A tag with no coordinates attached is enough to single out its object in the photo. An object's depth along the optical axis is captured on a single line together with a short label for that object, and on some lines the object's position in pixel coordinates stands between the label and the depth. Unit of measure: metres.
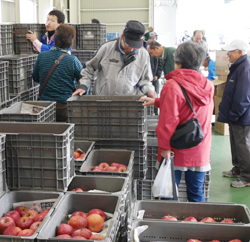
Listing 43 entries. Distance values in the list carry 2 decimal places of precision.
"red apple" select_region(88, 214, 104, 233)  2.03
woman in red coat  2.63
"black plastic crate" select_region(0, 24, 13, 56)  4.47
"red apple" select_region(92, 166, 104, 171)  2.75
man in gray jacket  3.36
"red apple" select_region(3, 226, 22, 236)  1.82
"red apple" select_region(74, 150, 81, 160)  2.90
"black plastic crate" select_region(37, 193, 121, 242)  1.96
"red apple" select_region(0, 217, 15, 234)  1.90
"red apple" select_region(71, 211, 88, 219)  2.07
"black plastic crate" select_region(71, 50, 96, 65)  5.36
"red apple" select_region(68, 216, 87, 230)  2.00
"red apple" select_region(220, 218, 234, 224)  2.06
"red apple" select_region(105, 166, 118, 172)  2.75
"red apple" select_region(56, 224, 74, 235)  1.89
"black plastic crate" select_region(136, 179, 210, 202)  3.43
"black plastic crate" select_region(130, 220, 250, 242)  1.90
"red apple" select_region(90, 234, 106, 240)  1.83
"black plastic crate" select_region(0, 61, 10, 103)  3.64
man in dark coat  4.30
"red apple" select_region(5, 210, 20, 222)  1.99
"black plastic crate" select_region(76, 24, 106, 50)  5.52
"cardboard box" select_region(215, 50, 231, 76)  6.81
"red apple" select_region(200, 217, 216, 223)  2.07
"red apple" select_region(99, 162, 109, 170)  2.84
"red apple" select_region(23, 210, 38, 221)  2.02
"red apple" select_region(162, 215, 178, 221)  2.07
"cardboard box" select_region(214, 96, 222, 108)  7.09
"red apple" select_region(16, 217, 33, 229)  1.93
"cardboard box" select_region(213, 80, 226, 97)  6.80
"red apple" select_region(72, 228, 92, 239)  1.87
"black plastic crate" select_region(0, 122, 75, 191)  2.08
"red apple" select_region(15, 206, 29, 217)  2.08
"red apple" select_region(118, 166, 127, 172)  2.73
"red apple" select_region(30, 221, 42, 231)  1.88
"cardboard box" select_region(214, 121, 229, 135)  6.83
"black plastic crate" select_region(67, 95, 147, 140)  2.89
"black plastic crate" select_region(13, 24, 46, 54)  4.88
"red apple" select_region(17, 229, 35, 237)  1.80
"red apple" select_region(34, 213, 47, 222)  2.00
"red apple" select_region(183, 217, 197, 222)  2.05
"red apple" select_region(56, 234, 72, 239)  1.77
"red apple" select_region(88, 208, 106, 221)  2.12
